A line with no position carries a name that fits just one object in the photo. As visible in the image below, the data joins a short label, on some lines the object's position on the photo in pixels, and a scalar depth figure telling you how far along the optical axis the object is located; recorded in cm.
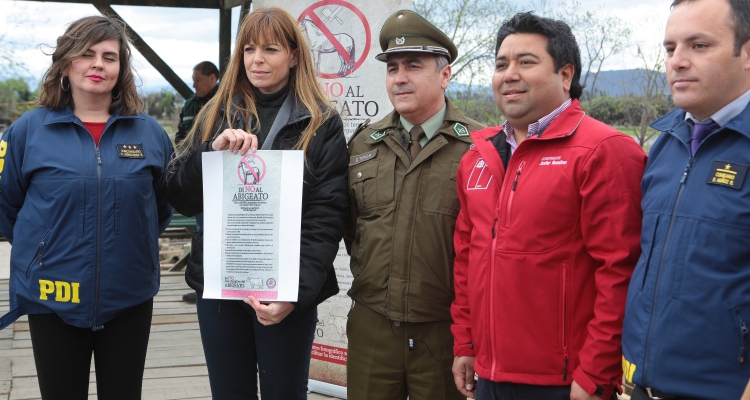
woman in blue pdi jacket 244
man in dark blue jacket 161
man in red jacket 190
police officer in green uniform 242
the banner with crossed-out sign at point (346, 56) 369
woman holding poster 234
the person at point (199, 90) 622
